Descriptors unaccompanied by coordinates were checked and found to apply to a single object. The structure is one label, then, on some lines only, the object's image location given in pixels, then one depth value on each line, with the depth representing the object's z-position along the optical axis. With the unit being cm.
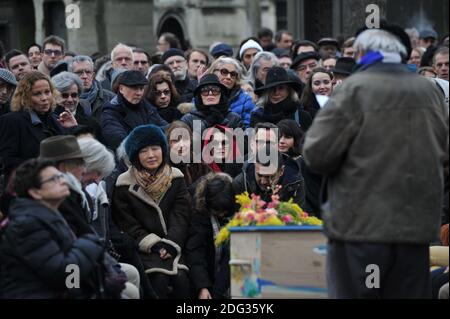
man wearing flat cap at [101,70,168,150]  1393
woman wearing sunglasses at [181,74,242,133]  1379
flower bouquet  971
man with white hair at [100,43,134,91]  1647
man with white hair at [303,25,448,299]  822
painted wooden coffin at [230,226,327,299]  898
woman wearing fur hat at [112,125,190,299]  1177
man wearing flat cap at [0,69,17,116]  1397
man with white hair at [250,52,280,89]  1578
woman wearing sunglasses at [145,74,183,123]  1473
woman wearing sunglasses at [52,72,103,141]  1375
